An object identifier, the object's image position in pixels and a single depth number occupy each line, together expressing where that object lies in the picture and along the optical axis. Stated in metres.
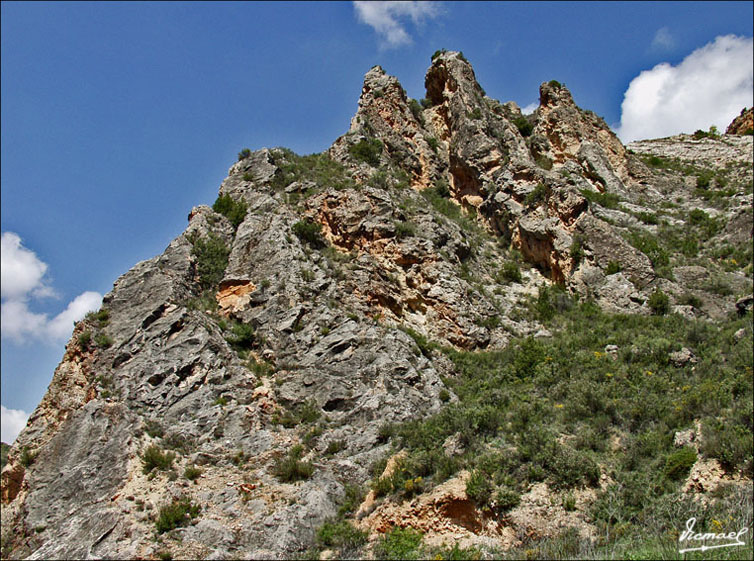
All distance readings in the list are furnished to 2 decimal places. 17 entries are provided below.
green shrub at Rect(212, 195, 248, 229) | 22.44
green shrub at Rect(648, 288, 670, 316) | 18.45
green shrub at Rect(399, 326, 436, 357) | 17.22
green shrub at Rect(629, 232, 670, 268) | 21.17
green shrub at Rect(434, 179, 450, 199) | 28.55
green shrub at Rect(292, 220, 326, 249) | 20.67
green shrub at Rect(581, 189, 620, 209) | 25.97
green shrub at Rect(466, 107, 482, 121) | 29.81
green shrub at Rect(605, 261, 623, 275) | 20.62
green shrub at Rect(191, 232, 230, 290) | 19.19
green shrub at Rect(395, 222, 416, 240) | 21.09
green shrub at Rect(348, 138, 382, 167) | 26.42
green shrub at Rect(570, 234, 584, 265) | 21.56
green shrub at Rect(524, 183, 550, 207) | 24.12
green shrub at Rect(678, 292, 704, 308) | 18.34
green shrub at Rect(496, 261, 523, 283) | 22.70
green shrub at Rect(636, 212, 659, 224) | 24.60
